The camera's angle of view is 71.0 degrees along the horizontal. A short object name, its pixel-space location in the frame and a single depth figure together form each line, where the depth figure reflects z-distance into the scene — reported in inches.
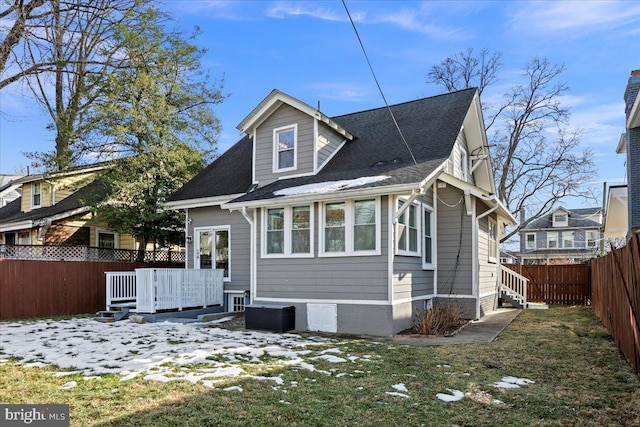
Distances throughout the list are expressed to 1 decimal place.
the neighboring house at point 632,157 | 463.4
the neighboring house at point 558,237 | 1627.7
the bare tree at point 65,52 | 621.3
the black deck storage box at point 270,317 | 370.3
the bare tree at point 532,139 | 962.7
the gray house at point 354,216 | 355.3
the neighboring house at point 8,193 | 1026.8
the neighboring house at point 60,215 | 638.5
